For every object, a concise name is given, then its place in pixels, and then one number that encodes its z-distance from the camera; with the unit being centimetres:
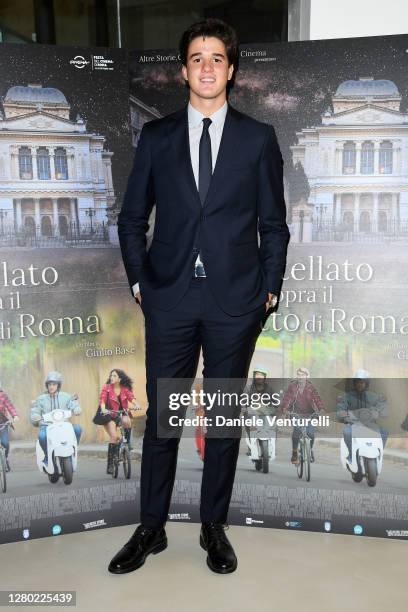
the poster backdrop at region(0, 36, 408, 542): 230
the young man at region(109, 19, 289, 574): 212
